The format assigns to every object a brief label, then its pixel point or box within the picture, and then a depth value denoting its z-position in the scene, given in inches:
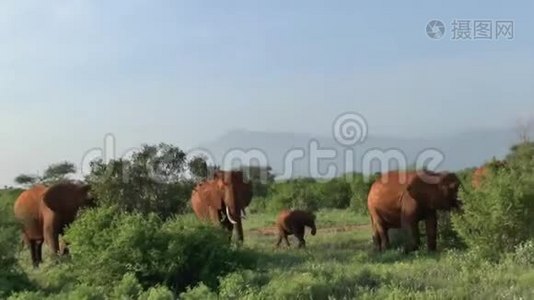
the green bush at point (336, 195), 1579.7
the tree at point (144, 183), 782.5
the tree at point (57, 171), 1354.3
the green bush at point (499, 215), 536.8
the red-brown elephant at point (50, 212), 711.1
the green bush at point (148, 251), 467.8
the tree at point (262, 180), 1497.9
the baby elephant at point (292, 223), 866.1
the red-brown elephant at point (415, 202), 673.6
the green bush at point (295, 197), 1453.0
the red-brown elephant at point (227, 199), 774.5
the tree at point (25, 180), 1687.3
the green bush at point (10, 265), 472.0
